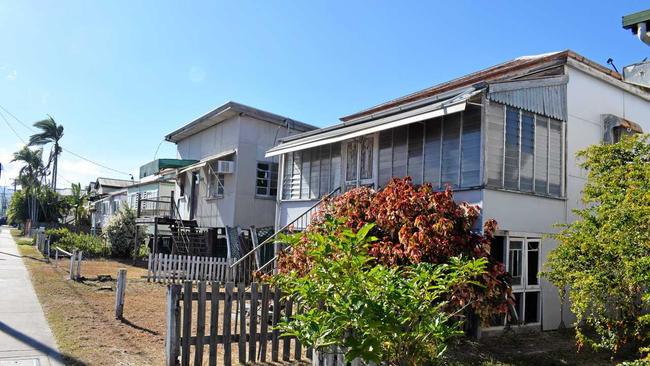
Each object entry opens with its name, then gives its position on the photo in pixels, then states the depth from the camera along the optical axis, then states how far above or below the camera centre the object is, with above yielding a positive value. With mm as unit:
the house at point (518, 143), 9742 +1815
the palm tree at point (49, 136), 54625 +8178
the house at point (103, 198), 41375 +1266
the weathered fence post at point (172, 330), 6418 -1482
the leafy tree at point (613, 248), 5988 -204
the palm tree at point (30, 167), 59500 +5159
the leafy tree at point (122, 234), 25672 -1092
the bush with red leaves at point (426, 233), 8281 -131
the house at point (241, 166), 19703 +2105
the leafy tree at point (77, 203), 47719 +766
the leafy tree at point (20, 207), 58906 +202
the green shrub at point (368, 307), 4098 -710
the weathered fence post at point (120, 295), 9742 -1617
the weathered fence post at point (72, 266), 15218 -1701
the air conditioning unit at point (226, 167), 19609 +1968
